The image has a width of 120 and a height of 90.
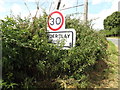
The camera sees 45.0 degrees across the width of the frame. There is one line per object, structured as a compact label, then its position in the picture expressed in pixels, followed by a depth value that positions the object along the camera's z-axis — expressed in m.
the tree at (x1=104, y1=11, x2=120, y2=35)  51.79
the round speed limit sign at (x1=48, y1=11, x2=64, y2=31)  2.75
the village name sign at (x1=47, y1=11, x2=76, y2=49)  2.71
